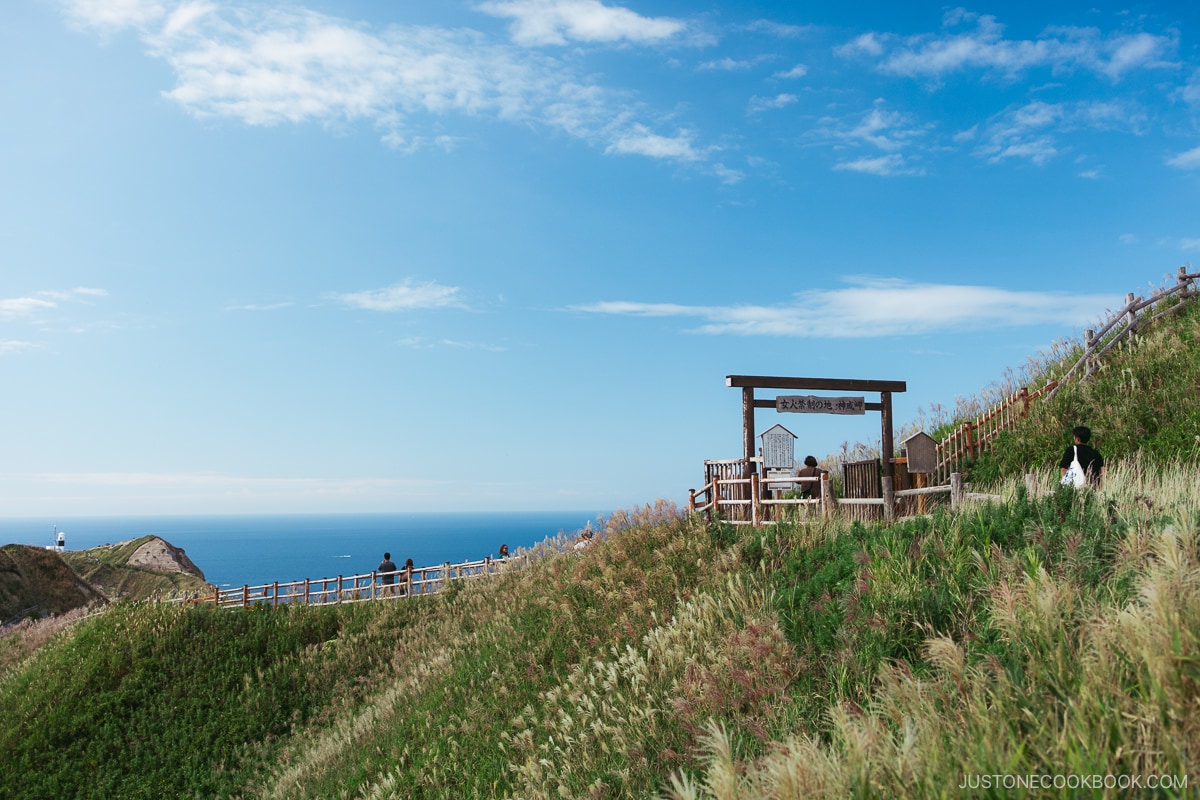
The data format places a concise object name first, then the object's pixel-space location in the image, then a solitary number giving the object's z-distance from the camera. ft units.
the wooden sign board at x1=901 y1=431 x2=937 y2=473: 64.49
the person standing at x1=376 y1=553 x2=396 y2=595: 85.66
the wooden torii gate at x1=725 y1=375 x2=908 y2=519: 54.60
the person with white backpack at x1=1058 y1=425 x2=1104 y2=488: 37.52
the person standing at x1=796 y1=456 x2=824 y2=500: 55.93
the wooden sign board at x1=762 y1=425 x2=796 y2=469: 67.77
